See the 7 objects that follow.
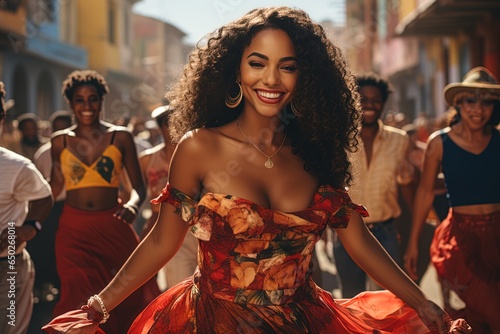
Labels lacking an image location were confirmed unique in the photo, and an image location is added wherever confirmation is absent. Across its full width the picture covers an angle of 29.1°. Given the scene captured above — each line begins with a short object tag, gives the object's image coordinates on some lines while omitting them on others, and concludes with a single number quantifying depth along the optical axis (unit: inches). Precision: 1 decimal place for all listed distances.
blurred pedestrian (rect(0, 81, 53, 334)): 203.6
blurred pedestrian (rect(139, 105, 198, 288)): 301.0
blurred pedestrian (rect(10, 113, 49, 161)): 483.2
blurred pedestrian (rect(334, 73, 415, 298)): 287.7
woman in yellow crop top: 255.3
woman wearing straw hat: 243.0
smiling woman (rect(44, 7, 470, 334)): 144.9
